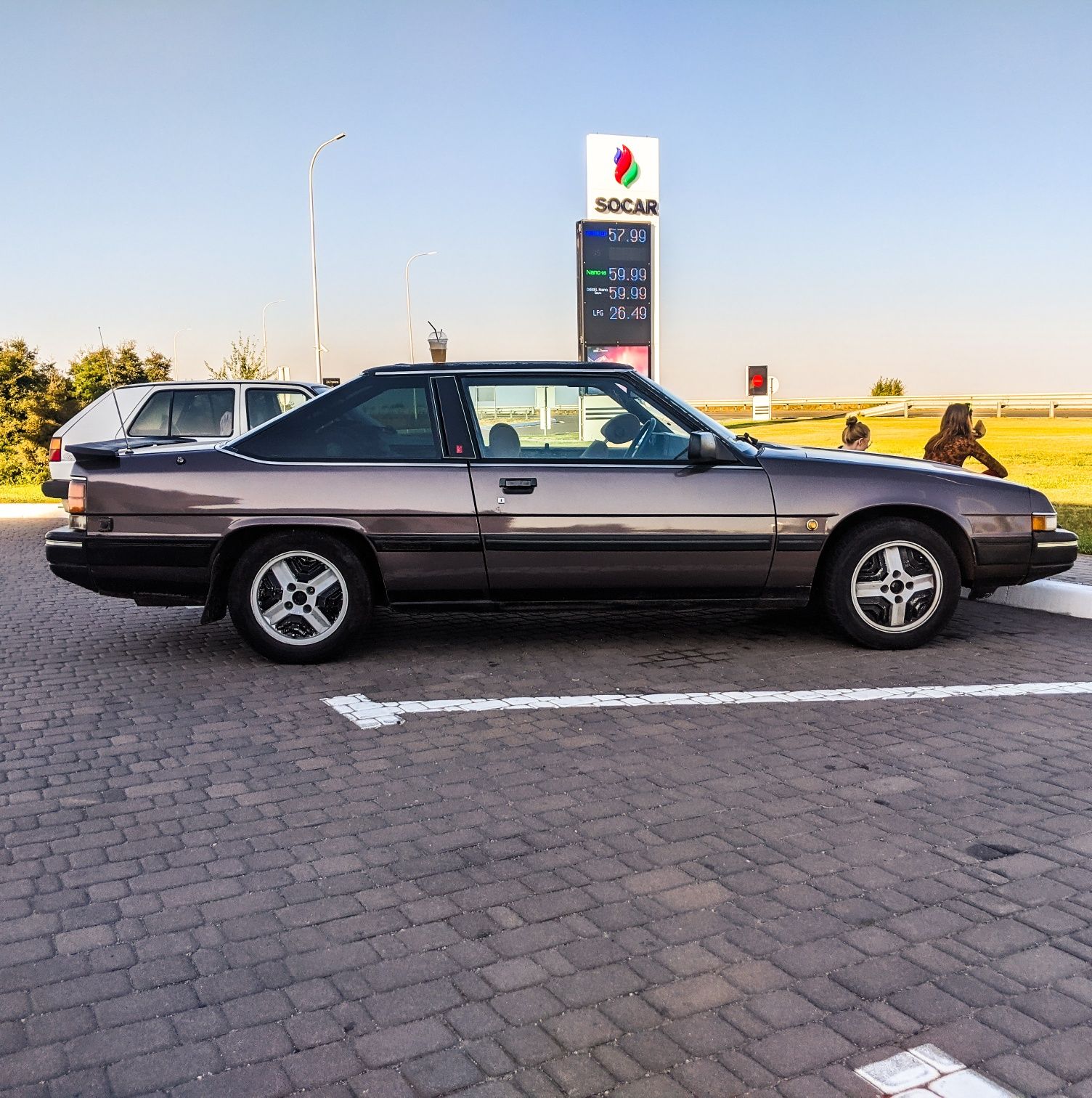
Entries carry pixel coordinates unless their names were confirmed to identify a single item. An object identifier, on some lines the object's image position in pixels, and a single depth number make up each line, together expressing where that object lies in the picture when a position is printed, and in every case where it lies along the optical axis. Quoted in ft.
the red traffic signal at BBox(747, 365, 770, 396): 81.51
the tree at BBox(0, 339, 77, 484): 107.65
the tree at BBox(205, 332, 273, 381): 139.85
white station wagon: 41.01
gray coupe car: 20.94
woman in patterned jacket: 36.11
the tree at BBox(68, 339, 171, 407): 189.98
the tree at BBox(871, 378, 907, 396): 262.47
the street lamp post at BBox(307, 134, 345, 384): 117.39
